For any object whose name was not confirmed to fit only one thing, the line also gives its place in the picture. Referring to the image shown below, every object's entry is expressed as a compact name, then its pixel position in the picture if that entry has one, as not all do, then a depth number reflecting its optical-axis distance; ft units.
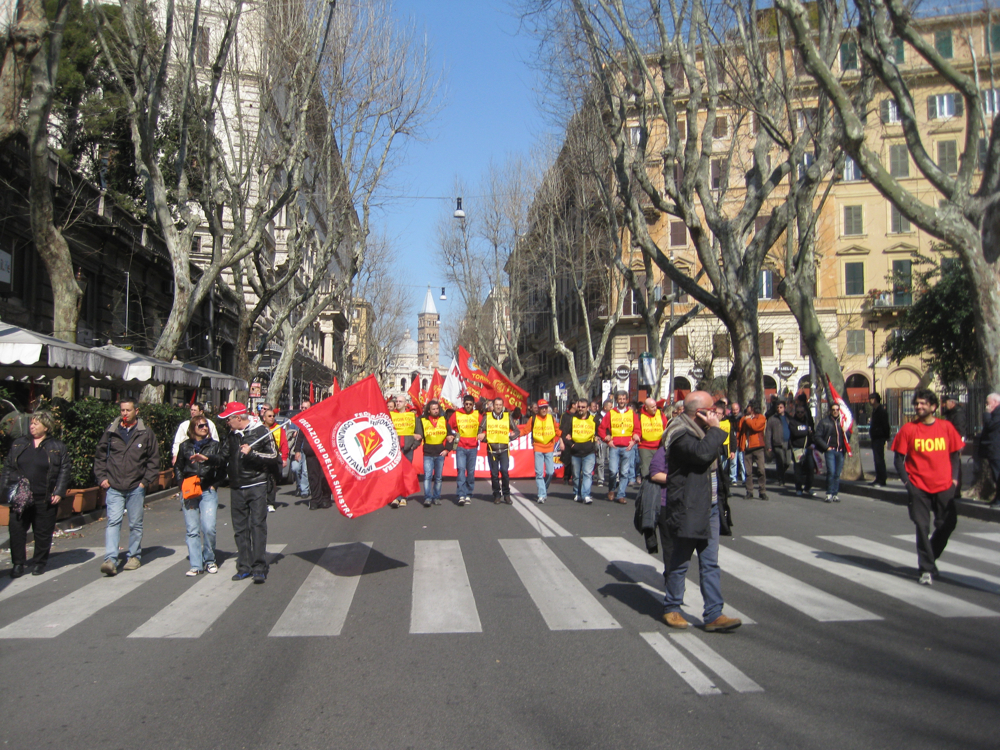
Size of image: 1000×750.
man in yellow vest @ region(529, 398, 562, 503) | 47.34
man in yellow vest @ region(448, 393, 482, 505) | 47.47
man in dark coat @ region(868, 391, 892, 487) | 51.72
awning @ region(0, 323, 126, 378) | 38.96
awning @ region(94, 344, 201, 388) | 52.16
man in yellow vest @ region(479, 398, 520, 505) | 46.88
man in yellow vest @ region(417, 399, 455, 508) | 46.74
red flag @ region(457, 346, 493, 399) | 64.49
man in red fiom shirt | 25.73
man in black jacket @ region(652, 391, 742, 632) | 19.65
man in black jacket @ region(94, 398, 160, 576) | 27.63
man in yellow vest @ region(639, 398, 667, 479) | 47.03
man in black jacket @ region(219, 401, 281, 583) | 25.91
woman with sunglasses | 27.17
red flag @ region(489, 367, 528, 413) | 65.10
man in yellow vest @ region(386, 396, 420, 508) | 49.16
